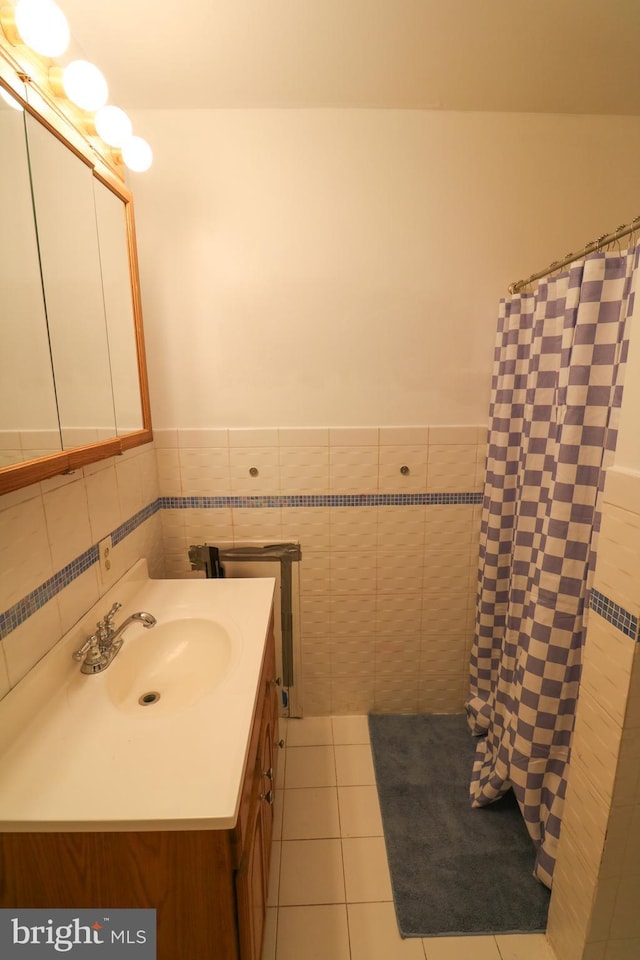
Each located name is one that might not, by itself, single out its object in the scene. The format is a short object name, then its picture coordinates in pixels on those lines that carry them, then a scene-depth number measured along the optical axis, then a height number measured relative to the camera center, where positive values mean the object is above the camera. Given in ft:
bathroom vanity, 2.23 -2.36
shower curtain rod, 3.27 +1.35
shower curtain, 3.59 -1.22
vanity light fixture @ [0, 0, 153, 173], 2.46 +2.26
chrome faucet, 3.37 -2.21
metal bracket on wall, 5.73 -2.32
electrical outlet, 3.99 -1.65
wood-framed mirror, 2.66 +0.82
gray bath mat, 3.94 -5.09
